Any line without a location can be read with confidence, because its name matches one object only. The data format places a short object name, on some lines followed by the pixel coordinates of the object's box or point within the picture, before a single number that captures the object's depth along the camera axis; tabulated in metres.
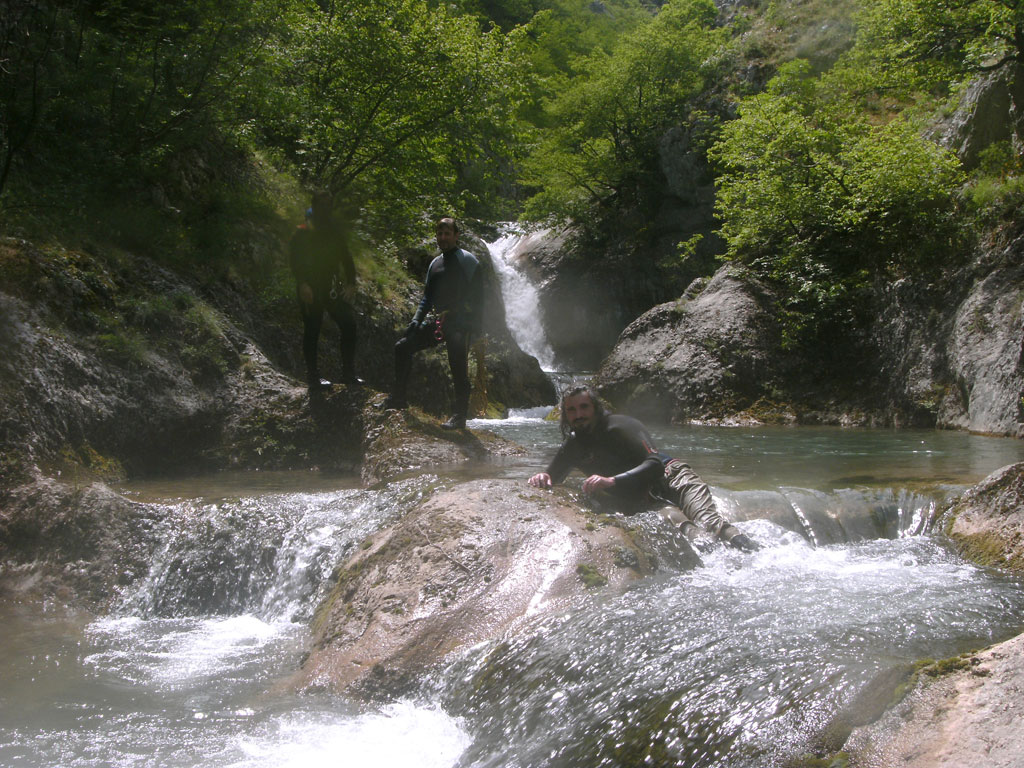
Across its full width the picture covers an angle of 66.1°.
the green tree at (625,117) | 26.70
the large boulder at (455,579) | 4.17
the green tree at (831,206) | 12.99
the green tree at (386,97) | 11.34
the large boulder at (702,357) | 14.31
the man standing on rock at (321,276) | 7.95
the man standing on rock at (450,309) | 7.65
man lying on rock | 5.67
